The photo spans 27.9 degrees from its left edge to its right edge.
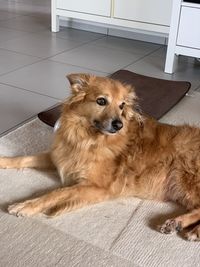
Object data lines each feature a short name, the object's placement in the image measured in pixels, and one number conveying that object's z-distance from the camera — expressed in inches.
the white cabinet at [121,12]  153.0
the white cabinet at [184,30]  130.4
